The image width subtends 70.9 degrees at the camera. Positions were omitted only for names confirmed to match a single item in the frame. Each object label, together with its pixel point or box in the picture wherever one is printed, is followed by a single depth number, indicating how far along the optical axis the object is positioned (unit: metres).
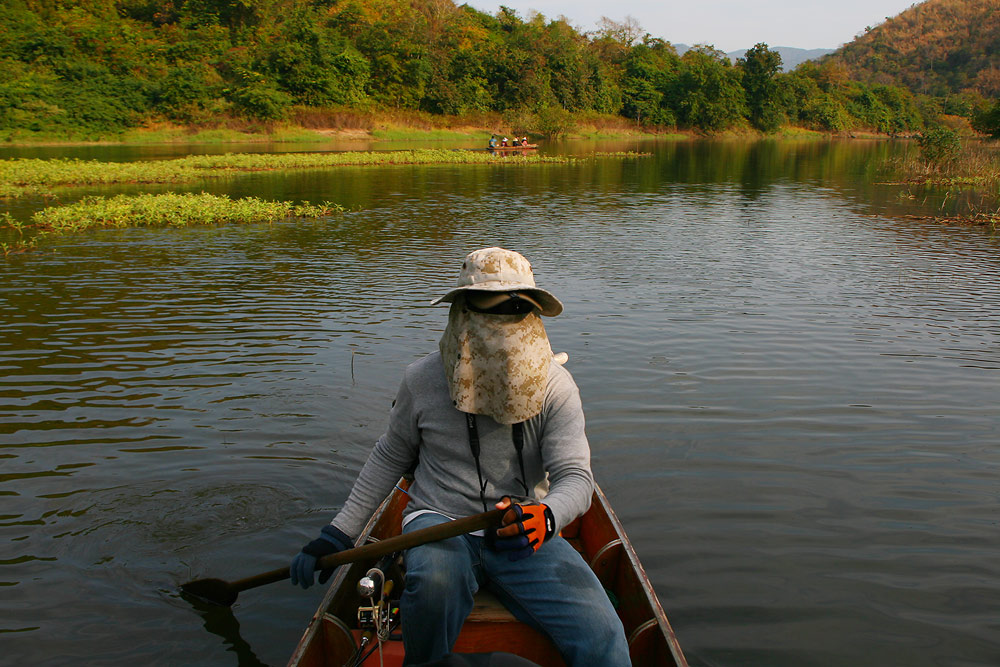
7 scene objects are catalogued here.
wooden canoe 2.85
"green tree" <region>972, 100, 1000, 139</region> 34.28
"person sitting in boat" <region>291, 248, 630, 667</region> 2.59
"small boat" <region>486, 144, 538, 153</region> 41.62
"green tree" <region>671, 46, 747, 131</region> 76.38
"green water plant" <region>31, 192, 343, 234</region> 15.62
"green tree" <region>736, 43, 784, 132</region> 79.44
